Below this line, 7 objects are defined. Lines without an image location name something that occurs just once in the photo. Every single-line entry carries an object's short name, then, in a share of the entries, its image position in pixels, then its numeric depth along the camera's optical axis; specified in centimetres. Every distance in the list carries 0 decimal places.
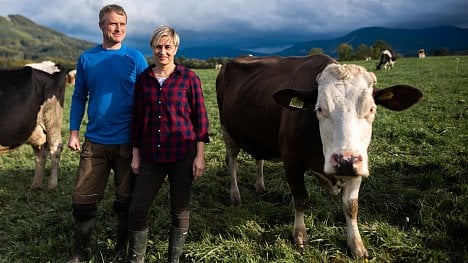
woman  375
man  399
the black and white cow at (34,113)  677
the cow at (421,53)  5259
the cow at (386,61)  3369
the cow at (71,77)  3061
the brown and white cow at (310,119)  335
